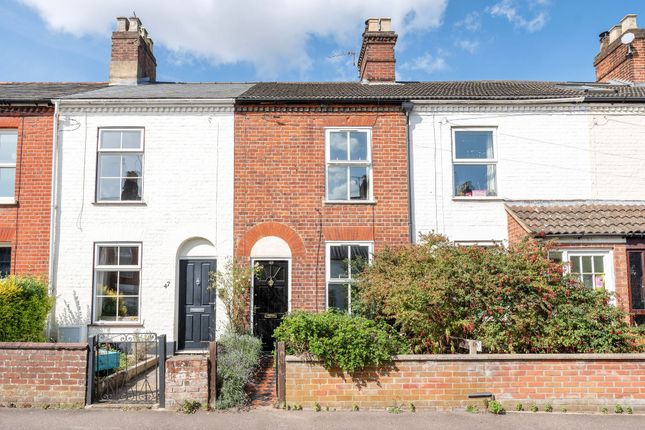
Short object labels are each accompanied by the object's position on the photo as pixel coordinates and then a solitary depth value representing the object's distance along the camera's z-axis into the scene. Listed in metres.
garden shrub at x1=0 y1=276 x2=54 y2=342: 8.70
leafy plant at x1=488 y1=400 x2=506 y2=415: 6.84
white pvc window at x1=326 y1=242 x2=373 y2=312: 10.85
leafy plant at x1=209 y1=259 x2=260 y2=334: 10.58
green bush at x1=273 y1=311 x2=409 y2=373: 6.89
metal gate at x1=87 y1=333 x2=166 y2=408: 7.10
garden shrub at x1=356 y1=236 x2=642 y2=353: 7.39
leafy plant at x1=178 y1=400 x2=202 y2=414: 6.86
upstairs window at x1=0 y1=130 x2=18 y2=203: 11.45
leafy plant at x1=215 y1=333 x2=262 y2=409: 7.11
